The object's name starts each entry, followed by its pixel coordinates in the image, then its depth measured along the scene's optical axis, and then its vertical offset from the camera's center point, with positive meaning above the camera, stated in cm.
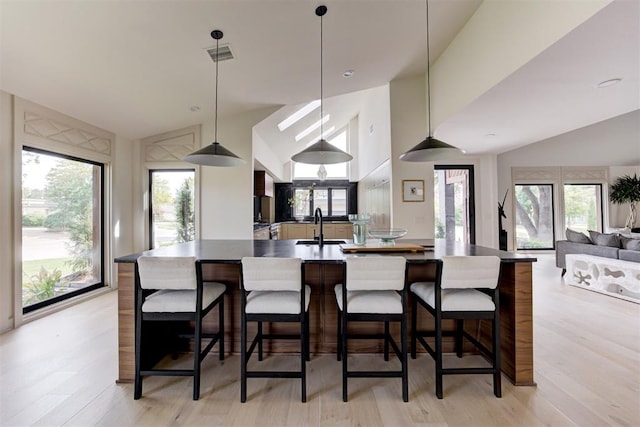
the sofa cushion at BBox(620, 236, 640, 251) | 385 -44
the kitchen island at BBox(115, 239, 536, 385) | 203 -61
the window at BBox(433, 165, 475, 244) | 609 +24
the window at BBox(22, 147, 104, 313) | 338 -15
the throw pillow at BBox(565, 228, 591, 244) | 470 -42
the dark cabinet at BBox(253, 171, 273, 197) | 648 +73
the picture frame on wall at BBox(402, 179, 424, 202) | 484 +41
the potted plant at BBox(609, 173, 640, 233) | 706 +48
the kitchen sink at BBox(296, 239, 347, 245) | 287 -29
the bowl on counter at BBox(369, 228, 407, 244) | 258 -19
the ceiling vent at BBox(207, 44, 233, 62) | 309 +183
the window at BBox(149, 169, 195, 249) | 515 +15
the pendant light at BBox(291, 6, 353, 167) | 261 +57
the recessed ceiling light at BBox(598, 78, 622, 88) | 268 +126
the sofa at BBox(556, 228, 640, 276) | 390 -53
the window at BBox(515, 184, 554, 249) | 768 -6
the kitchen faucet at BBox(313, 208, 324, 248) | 260 -16
